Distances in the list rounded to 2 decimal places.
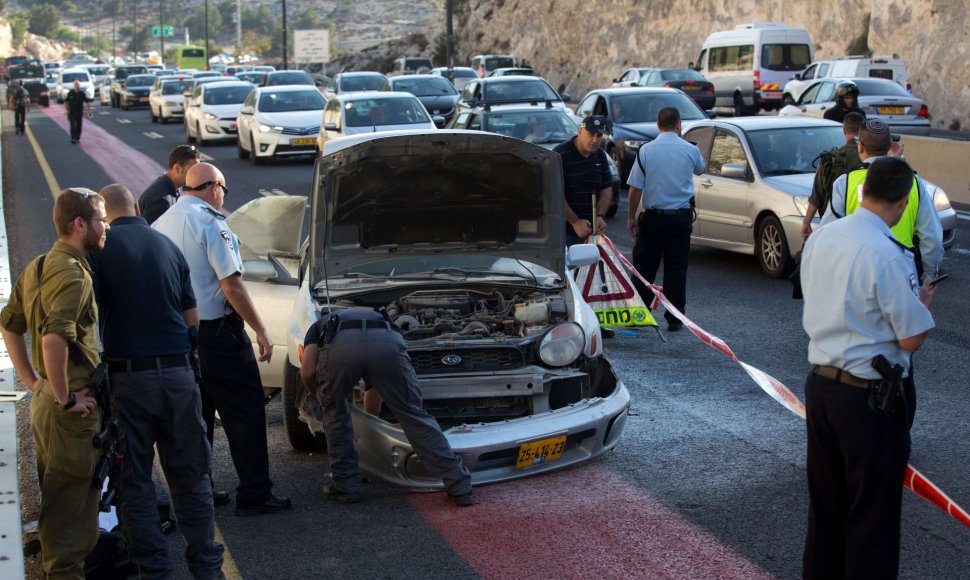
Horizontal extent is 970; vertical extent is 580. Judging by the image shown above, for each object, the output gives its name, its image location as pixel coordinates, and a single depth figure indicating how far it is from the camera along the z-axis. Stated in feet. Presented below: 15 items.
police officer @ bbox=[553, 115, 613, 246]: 31.76
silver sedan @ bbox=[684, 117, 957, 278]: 40.27
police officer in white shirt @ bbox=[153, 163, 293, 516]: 18.92
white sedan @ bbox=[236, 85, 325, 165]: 83.66
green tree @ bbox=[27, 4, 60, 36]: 548.31
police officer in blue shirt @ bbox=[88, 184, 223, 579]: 16.22
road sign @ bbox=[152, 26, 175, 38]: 424.58
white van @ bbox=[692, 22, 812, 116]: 120.06
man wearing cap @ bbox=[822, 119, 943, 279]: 23.68
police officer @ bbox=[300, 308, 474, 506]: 19.25
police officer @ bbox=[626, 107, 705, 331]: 32.24
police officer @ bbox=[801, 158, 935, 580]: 14.28
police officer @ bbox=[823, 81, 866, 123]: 44.73
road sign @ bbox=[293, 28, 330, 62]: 209.26
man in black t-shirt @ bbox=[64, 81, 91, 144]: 103.76
